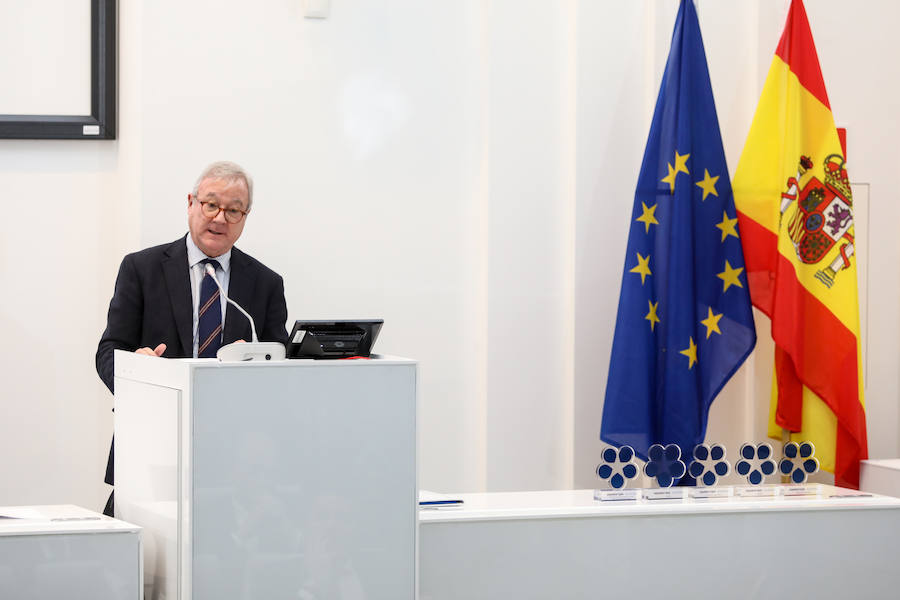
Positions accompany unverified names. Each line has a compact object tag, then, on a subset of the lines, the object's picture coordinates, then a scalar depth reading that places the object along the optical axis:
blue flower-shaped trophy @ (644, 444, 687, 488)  5.54
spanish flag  7.48
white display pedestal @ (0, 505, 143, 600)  4.21
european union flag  7.43
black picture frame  7.24
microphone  4.18
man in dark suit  5.65
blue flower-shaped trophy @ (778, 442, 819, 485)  5.84
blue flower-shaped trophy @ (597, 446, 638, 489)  5.51
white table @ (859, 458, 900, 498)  7.34
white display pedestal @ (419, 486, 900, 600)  4.95
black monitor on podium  4.31
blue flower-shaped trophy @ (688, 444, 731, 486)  5.61
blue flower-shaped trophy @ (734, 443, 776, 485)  5.66
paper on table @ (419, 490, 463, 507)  5.23
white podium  4.08
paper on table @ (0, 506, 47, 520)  4.61
